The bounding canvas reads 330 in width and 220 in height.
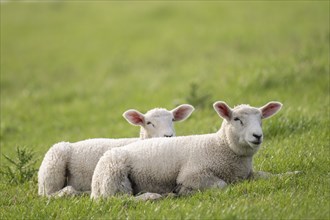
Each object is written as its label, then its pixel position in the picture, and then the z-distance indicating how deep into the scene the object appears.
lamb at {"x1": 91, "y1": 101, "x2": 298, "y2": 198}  15.66
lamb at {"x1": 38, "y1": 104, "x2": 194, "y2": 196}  17.36
